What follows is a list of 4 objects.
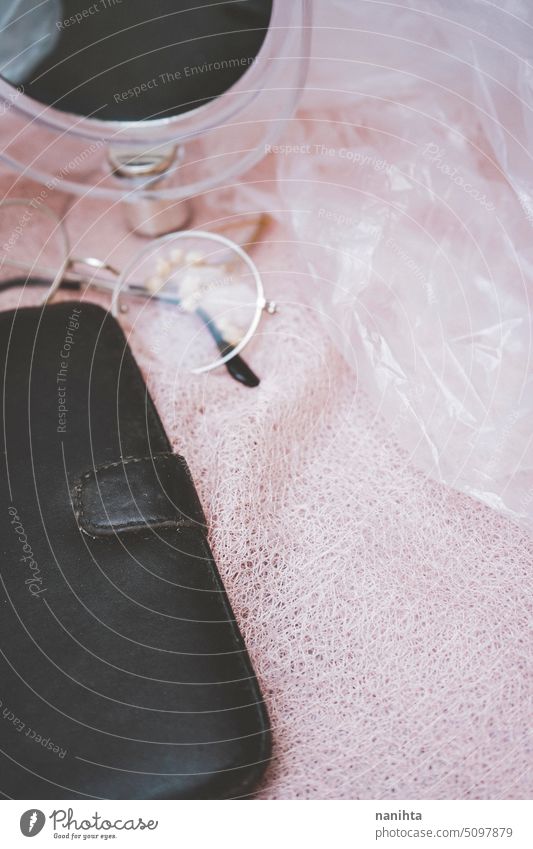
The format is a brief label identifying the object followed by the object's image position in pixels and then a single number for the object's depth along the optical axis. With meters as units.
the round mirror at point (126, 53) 0.31
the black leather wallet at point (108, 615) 0.25
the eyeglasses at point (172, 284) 0.36
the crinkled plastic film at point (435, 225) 0.32
